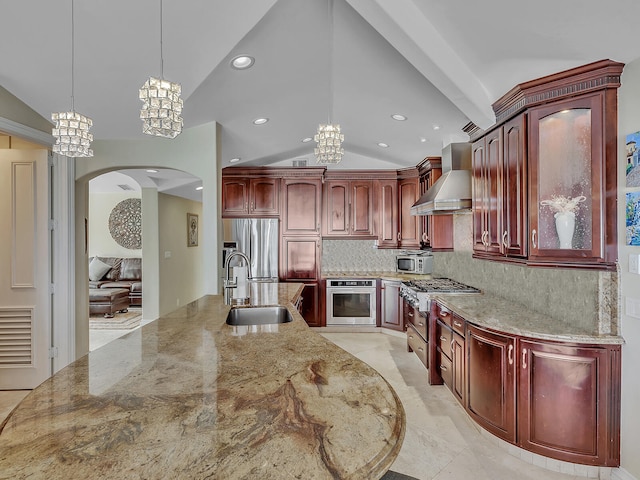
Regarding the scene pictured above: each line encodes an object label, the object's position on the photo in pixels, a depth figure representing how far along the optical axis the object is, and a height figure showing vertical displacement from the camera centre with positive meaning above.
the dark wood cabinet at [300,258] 5.55 -0.31
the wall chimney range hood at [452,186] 3.57 +0.54
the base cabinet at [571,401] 2.07 -0.98
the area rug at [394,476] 1.01 -0.68
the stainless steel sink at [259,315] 2.53 -0.54
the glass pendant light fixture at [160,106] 1.60 +0.60
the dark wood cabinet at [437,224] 4.67 +0.18
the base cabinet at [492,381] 2.33 -0.99
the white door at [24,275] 3.40 -0.34
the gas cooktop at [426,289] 3.60 -0.55
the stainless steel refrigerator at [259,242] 5.46 -0.06
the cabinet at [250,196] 5.57 +0.66
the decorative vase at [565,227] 2.25 +0.07
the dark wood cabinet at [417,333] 3.77 -1.09
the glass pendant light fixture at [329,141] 2.93 +0.79
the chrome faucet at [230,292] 2.71 -0.45
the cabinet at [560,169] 2.11 +0.44
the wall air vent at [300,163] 5.72 +1.21
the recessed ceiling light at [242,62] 2.71 +1.36
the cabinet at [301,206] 5.59 +0.50
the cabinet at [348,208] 5.71 +0.48
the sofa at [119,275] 7.26 -0.76
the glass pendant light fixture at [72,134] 1.90 +0.56
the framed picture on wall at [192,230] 7.54 +0.18
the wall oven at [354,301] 5.51 -0.97
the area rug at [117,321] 5.97 -1.45
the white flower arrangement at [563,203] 2.23 +0.22
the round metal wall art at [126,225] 8.09 +0.31
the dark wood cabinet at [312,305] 5.54 -1.03
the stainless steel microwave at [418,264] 5.34 -0.39
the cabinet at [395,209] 5.58 +0.46
